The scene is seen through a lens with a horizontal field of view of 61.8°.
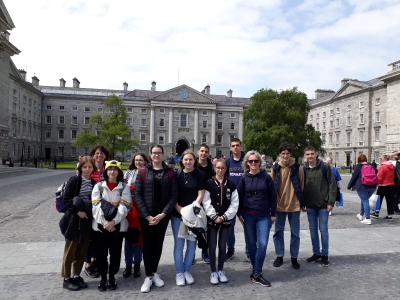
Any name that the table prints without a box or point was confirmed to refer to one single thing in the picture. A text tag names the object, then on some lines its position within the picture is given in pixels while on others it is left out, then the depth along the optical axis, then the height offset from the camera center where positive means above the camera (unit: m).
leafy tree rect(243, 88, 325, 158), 42.00 +4.45
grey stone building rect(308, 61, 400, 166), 38.62 +6.26
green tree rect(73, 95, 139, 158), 42.28 +2.62
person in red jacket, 10.19 -0.73
